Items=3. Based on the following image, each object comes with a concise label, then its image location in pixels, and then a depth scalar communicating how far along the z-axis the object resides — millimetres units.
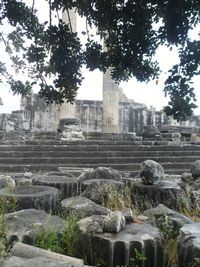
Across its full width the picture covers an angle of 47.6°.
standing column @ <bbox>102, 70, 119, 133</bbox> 12321
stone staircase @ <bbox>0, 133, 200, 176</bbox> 7020
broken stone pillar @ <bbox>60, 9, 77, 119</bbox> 11232
